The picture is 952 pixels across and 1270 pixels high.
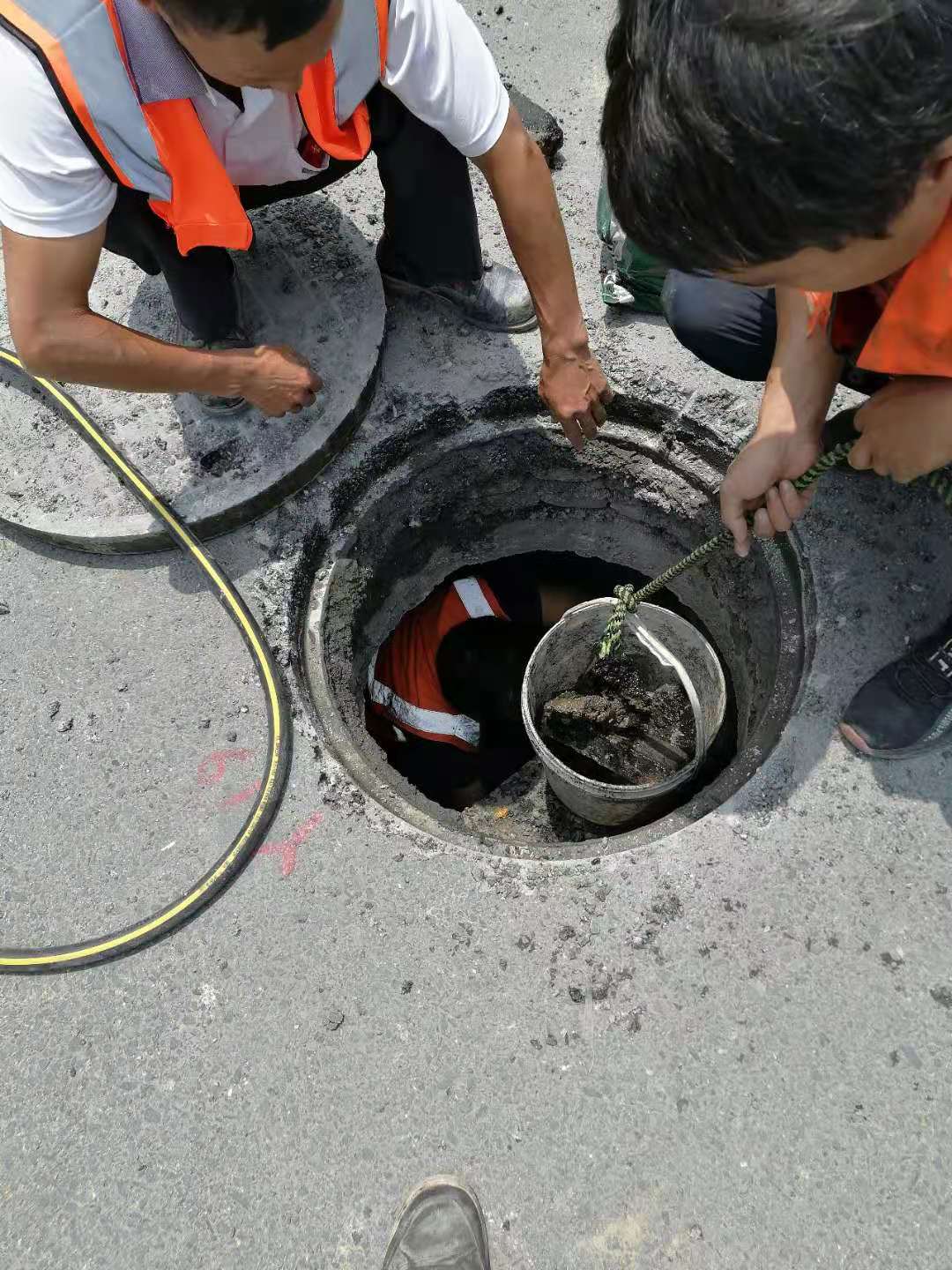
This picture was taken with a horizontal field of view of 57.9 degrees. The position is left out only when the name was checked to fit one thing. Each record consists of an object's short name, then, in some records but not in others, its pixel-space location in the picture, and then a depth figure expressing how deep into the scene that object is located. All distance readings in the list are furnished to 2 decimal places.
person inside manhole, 2.50
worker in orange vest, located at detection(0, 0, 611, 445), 1.24
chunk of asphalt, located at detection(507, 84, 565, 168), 2.29
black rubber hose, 1.65
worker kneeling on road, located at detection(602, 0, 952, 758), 0.72
